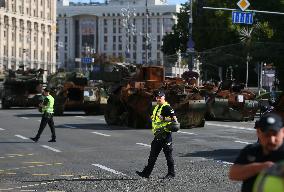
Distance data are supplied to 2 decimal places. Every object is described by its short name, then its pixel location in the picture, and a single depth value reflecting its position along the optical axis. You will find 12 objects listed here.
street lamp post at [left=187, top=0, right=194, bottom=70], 42.56
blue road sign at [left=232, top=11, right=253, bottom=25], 32.12
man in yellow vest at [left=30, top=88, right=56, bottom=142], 19.69
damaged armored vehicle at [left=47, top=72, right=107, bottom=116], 35.56
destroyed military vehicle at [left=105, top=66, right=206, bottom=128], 25.39
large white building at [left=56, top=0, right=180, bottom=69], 179.62
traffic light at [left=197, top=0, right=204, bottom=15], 28.54
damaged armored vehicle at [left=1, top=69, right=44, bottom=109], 45.16
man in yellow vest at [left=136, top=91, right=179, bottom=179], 11.87
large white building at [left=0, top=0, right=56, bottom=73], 135.50
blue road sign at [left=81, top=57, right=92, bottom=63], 92.06
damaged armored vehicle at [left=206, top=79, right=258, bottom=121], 30.62
